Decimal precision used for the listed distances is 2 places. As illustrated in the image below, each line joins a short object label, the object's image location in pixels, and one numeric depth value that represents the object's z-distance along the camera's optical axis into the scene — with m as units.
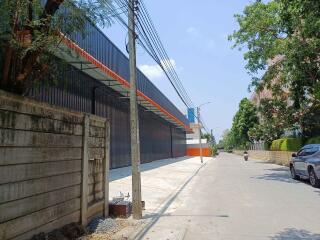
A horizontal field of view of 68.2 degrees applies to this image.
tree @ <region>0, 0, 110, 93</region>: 3.44
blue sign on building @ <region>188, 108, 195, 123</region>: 47.01
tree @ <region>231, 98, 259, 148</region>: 42.85
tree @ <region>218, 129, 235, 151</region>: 87.43
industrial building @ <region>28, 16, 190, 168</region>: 9.55
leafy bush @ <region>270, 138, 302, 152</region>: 22.20
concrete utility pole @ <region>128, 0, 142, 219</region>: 5.81
